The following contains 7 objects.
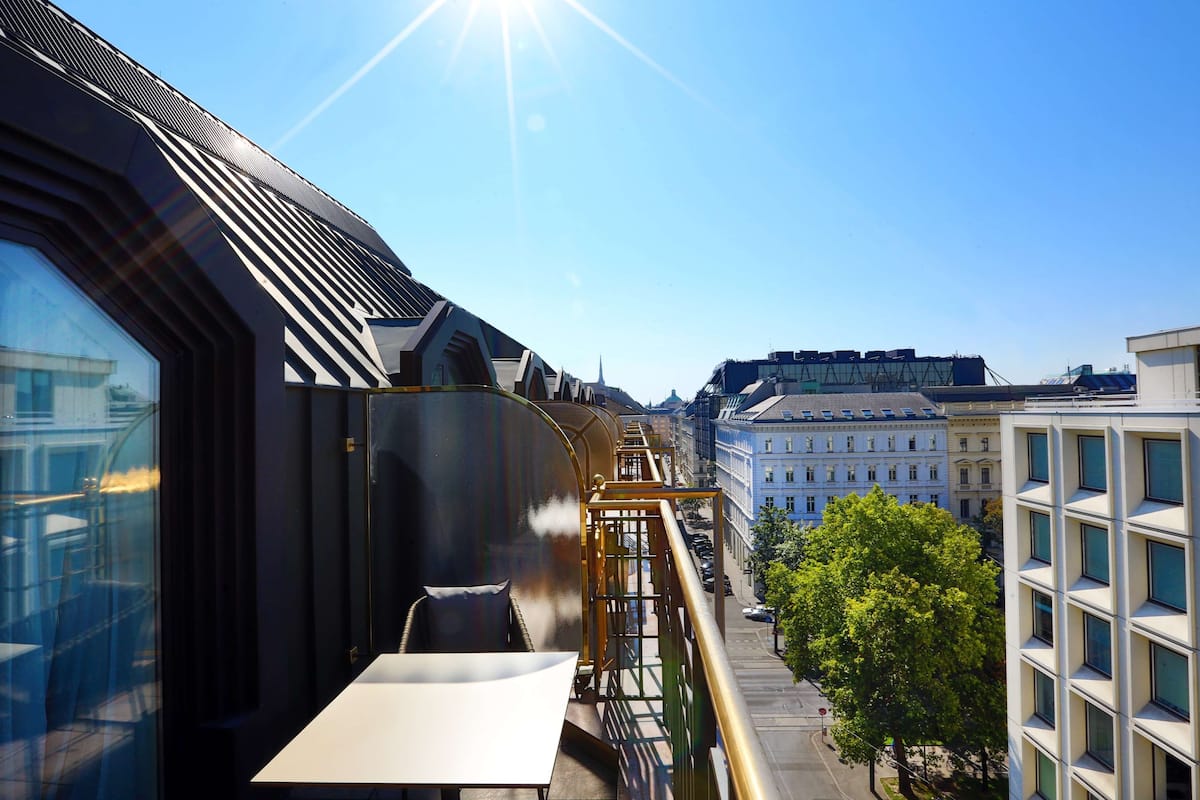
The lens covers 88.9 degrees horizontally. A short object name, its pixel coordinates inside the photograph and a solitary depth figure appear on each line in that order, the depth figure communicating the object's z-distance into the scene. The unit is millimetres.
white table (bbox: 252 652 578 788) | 2223
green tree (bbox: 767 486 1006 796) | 22469
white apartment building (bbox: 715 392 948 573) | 49156
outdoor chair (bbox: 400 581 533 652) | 4797
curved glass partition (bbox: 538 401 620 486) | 10023
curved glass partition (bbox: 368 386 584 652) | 5227
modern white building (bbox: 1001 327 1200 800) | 14766
